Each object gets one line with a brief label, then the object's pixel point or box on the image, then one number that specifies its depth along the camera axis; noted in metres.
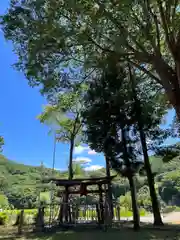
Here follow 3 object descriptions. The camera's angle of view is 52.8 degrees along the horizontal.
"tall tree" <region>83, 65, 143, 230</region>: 7.38
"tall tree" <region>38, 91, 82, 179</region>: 10.57
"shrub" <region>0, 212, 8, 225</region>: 9.66
